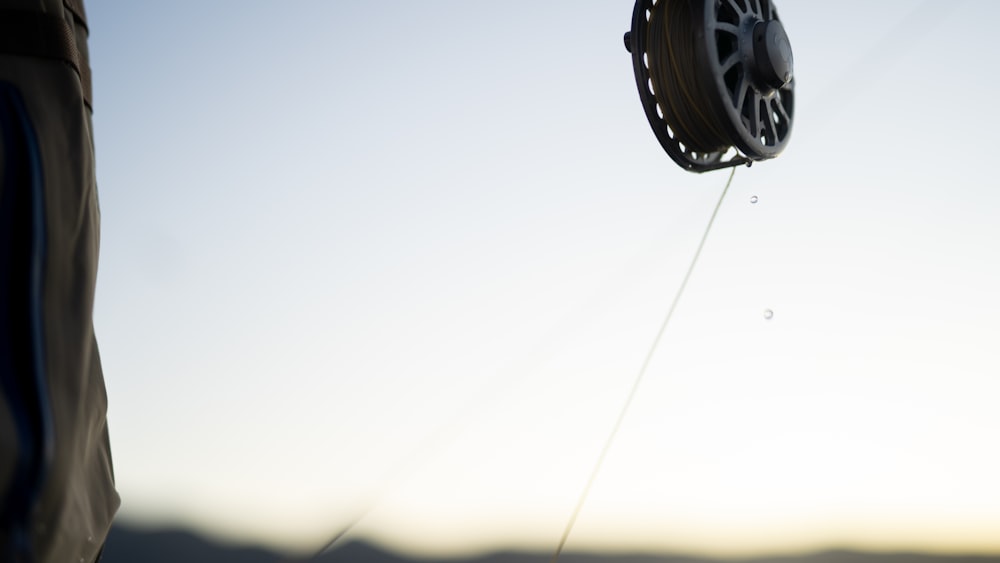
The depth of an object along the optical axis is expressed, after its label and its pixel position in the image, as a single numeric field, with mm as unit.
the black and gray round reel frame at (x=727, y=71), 1041
